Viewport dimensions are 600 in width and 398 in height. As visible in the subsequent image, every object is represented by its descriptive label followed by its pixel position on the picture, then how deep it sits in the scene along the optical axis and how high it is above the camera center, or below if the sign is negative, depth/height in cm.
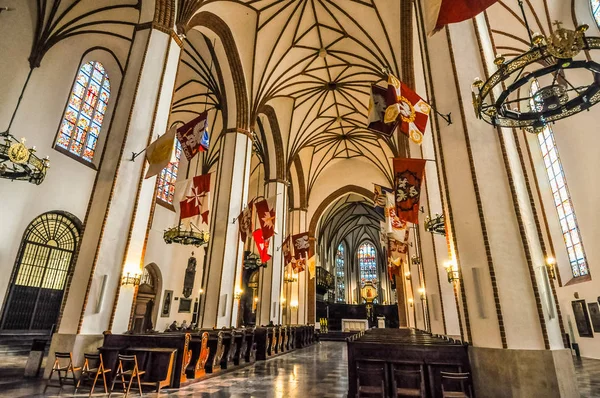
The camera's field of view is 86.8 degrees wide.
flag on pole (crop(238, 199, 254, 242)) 1155 +320
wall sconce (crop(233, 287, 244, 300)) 1165 +70
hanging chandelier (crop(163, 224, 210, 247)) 1071 +244
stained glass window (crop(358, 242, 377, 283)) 4156 +680
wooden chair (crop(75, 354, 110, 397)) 539 -99
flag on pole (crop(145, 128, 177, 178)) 686 +330
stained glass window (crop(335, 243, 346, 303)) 3897 +468
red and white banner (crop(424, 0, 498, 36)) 422 +390
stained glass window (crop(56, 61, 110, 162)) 1189 +731
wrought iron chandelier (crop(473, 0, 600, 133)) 383 +308
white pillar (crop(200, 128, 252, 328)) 1097 +274
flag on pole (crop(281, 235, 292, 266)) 1591 +301
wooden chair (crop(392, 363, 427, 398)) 534 -101
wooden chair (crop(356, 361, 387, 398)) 523 -106
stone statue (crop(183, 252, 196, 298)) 1828 +186
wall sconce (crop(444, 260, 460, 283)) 659 +91
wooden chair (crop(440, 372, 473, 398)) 486 -107
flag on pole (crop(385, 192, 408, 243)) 1149 +321
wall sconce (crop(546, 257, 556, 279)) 1251 +218
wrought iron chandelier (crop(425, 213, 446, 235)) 781 +220
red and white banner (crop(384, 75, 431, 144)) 620 +394
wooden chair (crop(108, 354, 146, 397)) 530 -101
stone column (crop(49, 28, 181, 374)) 641 +222
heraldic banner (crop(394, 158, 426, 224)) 803 +329
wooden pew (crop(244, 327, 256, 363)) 1028 -107
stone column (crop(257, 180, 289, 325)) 1599 +192
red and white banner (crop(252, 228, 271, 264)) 1174 +249
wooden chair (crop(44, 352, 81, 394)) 544 -98
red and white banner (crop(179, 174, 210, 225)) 989 +339
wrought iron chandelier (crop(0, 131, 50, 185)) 585 +272
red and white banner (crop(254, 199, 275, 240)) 1171 +333
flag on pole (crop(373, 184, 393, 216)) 1247 +475
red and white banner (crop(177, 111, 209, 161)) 769 +405
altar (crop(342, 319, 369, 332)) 2946 -75
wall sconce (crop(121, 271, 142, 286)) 692 +67
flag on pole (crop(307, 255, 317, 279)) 1939 +281
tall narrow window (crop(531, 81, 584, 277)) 1203 +442
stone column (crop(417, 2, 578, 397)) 474 +111
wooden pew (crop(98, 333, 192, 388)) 607 -76
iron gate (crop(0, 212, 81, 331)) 1031 +120
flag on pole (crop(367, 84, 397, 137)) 677 +416
